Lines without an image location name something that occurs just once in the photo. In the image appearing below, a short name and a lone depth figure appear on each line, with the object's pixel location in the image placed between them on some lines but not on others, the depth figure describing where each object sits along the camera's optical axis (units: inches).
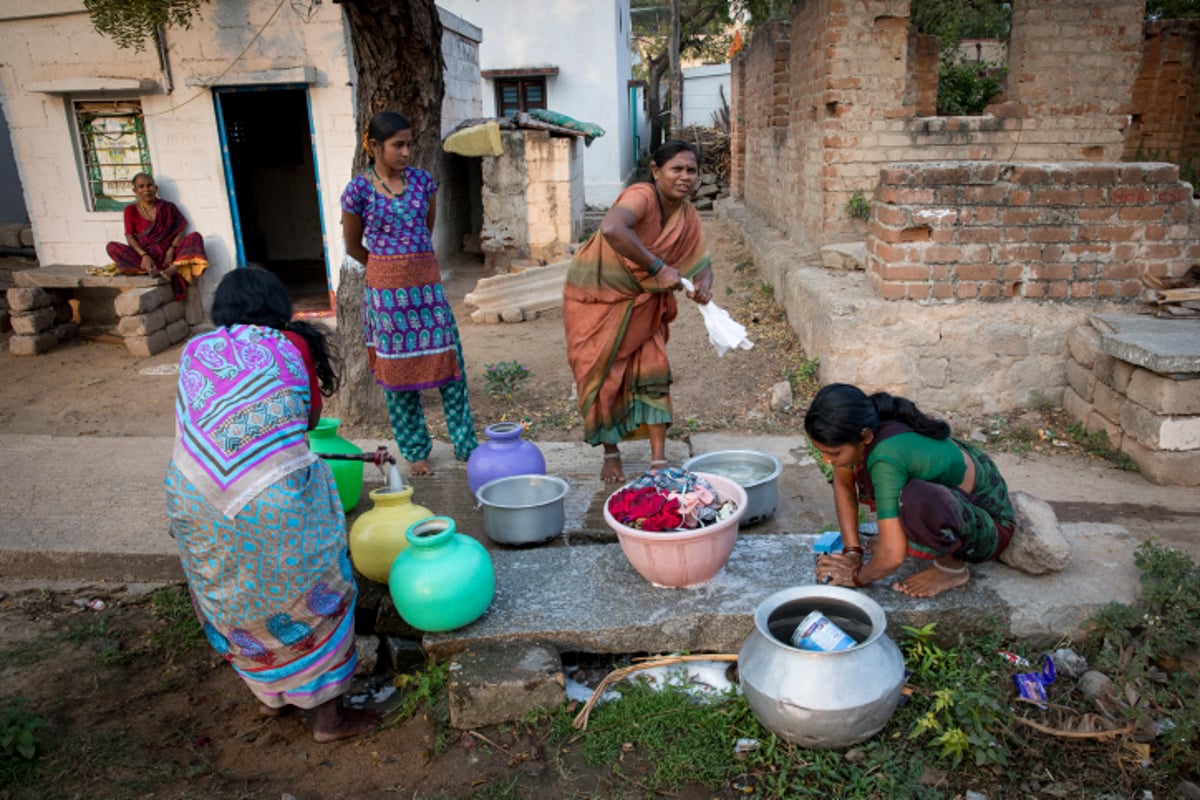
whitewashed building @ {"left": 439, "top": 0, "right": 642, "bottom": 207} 645.9
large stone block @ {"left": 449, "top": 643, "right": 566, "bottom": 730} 99.9
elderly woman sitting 311.9
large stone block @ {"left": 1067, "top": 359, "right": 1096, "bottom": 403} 178.9
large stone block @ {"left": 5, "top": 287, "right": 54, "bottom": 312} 305.7
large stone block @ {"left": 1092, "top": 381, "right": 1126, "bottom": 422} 169.8
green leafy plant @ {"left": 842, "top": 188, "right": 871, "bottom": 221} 242.4
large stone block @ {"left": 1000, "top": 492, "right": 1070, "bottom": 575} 111.3
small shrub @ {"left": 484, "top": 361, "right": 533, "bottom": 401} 233.5
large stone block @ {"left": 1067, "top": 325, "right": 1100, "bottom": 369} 176.8
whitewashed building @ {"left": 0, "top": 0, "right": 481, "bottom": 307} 302.2
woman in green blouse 100.8
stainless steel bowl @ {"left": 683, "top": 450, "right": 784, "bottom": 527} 135.2
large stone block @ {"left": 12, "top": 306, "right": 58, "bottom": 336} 309.1
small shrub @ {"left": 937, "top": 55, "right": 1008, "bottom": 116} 338.0
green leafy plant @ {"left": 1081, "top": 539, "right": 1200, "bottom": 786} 90.0
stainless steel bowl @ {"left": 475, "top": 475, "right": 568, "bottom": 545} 127.7
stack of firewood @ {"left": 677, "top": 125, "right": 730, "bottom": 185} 684.7
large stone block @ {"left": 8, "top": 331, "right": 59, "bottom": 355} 311.1
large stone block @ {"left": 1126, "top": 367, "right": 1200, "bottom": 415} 153.3
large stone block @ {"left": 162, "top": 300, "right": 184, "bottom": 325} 320.5
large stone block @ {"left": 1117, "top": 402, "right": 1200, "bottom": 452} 155.9
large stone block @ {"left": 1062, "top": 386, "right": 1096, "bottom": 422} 181.2
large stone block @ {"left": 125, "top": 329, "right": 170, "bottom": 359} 305.0
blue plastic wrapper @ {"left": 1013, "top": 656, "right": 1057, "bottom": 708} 99.7
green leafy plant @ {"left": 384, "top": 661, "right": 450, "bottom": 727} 106.1
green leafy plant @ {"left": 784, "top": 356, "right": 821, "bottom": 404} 204.5
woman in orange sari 136.3
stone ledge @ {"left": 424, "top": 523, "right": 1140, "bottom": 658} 107.7
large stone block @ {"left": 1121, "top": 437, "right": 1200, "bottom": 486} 156.7
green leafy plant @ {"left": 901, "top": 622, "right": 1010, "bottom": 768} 90.4
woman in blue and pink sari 89.4
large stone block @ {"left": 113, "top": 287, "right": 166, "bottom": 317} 300.8
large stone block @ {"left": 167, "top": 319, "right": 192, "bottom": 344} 322.7
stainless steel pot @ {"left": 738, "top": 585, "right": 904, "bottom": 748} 88.7
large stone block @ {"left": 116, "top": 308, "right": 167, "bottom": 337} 303.1
